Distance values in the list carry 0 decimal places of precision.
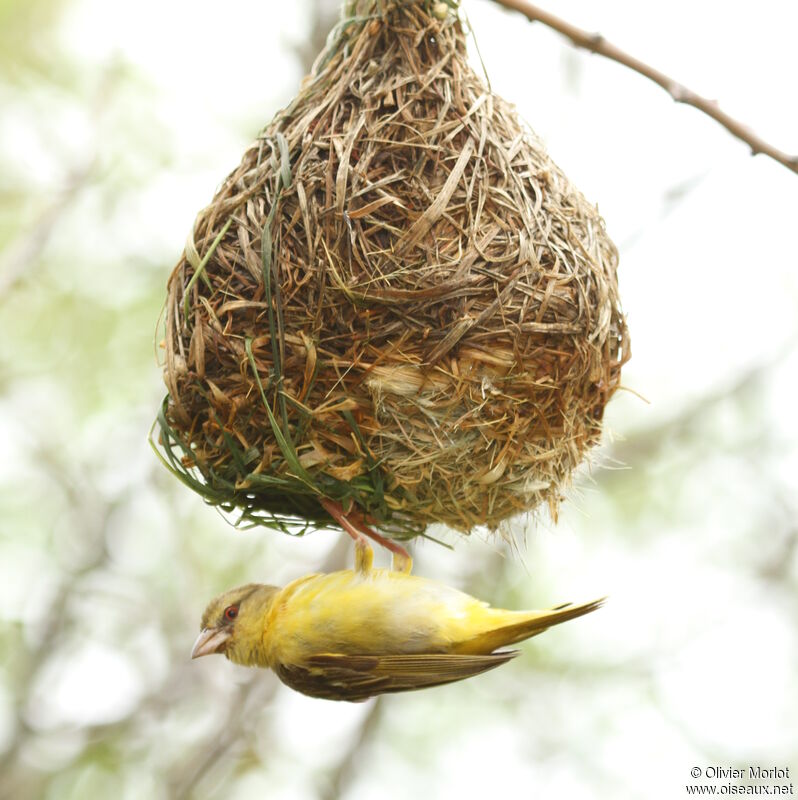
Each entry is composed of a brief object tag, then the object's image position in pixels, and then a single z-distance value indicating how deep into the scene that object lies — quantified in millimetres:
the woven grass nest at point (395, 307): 5031
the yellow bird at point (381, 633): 5746
